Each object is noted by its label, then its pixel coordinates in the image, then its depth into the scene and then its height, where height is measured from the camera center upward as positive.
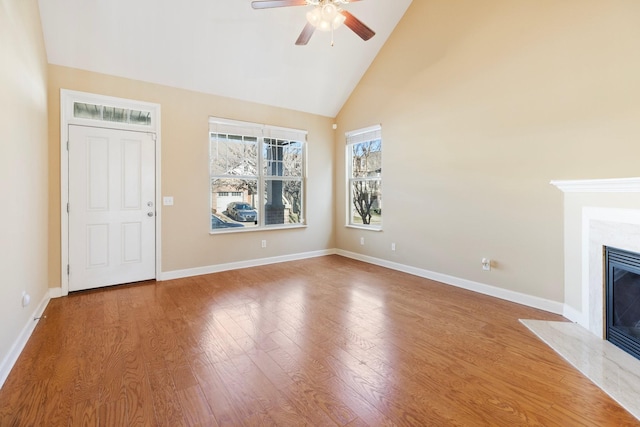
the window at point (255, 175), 4.62 +0.66
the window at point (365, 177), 5.03 +0.67
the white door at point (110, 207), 3.56 +0.10
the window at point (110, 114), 3.59 +1.30
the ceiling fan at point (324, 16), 2.72 +1.95
